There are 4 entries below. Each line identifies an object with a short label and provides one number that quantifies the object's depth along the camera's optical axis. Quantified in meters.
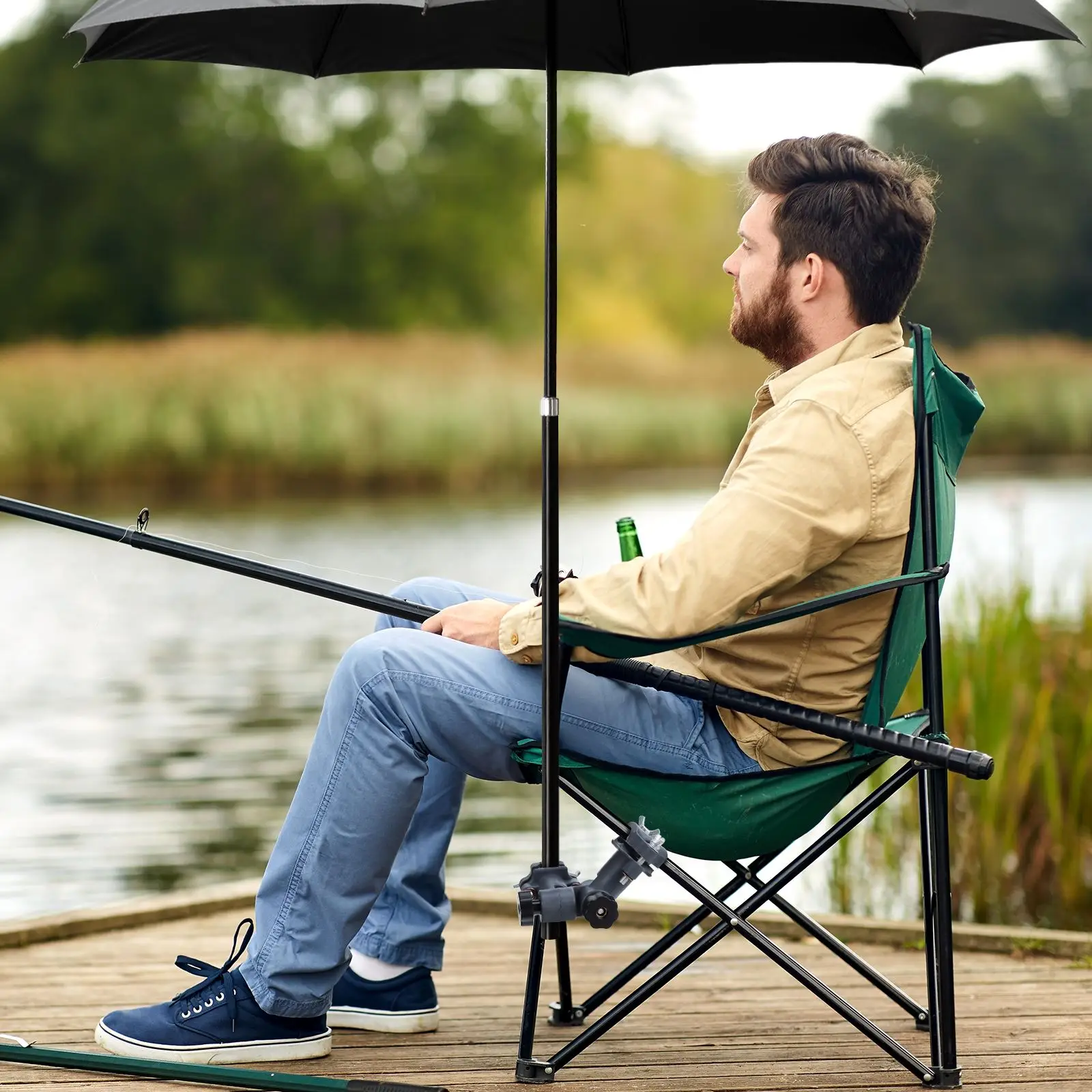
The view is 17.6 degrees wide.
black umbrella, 4.86
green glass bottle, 4.53
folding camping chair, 4.00
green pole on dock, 4.11
